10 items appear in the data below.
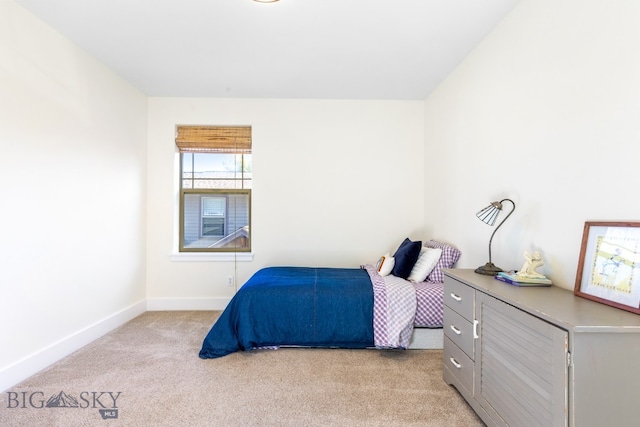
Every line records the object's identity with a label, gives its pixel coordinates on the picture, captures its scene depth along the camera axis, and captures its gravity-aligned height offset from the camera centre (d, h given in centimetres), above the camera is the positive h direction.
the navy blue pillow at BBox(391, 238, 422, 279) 292 -43
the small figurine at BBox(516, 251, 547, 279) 167 -27
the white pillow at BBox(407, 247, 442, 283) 283 -46
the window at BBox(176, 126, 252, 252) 384 +17
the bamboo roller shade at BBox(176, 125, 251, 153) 377 +92
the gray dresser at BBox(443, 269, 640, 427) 104 -55
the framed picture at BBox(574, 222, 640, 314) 121 -21
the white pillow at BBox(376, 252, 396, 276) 299 -49
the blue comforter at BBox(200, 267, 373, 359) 251 -85
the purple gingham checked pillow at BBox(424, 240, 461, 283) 283 -43
